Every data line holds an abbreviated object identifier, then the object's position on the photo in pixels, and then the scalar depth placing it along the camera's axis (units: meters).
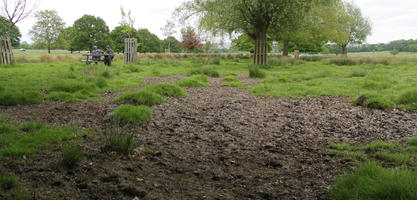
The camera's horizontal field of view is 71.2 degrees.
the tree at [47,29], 65.94
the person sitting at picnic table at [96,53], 21.02
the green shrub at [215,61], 26.80
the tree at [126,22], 37.78
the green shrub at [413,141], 5.40
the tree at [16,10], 25.83
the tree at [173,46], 99.31
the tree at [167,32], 58.92
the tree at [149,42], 85.56
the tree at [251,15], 20.48
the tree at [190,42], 63.41
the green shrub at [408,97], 8.88
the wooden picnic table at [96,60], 20.16
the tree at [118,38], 68.62
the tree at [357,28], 58.97
